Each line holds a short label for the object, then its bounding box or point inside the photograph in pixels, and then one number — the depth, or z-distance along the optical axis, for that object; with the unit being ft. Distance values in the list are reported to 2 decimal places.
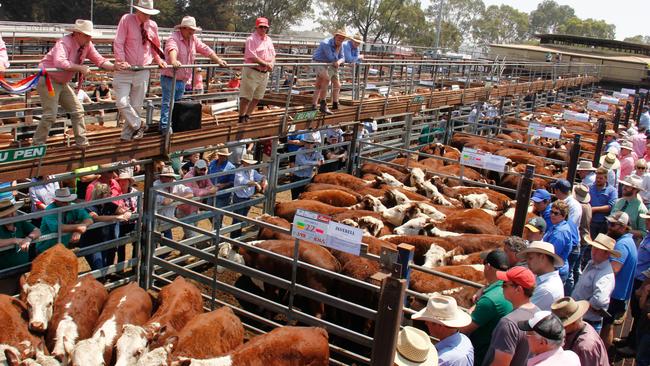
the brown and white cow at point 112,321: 17.88
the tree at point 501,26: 427.74
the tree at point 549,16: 574.97
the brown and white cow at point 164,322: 18.65
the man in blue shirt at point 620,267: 24.77
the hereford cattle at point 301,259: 26.00
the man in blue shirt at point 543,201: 30.12
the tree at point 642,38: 596.62
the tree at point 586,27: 458.09
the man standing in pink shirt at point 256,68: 30.68
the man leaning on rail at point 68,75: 21.75
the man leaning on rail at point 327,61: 36.22
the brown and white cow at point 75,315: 19.11
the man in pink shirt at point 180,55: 26.96
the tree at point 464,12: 389.39
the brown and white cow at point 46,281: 20.30
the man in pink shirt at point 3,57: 19.83
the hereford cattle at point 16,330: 18.33
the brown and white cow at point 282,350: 19.22
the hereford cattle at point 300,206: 34.58
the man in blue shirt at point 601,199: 36.04
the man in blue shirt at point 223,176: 32.81
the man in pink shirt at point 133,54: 24.08
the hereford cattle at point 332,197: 37.59
